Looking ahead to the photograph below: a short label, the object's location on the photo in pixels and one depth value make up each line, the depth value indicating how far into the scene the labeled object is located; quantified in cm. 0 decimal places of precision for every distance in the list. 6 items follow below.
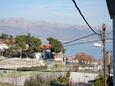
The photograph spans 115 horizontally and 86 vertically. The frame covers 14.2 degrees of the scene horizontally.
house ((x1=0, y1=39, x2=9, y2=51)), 10456
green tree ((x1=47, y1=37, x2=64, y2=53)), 10125
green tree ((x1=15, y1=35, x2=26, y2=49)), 10306
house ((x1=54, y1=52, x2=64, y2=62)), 11535
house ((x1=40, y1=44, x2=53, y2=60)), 11092
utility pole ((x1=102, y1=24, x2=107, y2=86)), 2645
